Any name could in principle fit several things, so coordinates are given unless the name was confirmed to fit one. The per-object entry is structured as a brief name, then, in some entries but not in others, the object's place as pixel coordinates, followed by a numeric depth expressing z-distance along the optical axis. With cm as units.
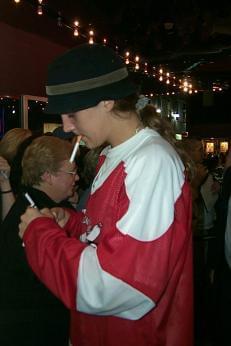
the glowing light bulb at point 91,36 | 551
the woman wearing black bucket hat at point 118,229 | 114
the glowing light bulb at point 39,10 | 426
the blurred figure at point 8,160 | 246
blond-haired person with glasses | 169
